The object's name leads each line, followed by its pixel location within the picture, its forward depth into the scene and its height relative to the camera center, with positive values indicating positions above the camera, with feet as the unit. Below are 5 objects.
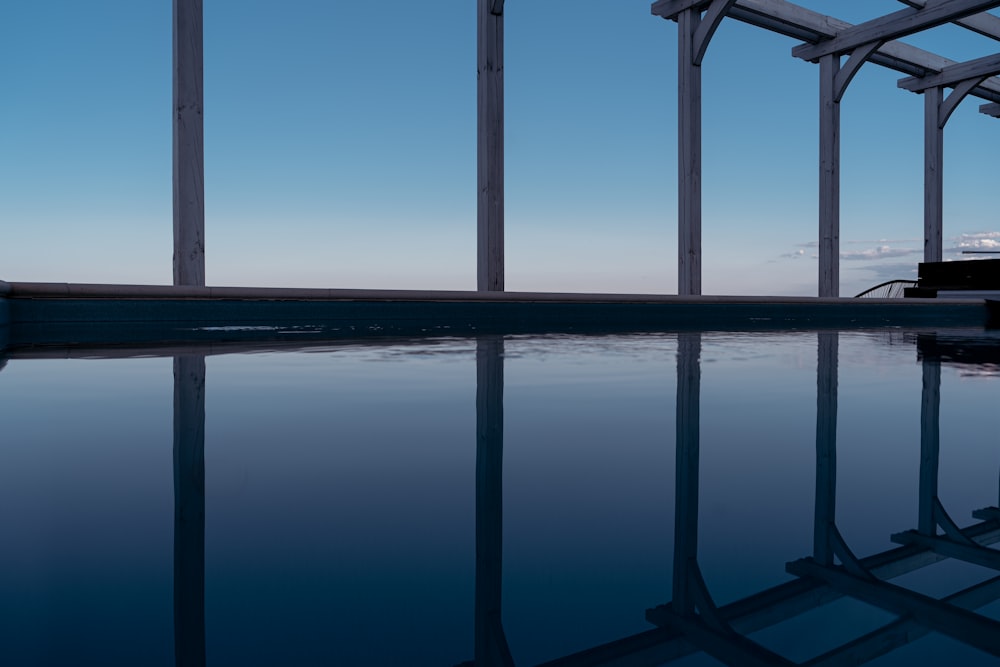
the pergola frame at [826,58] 19.21 +8.62
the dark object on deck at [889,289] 30.14 +1.34
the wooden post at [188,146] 12.40 +3.15
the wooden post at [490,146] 15.74 +4.01
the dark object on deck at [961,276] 25.77 +1.64
